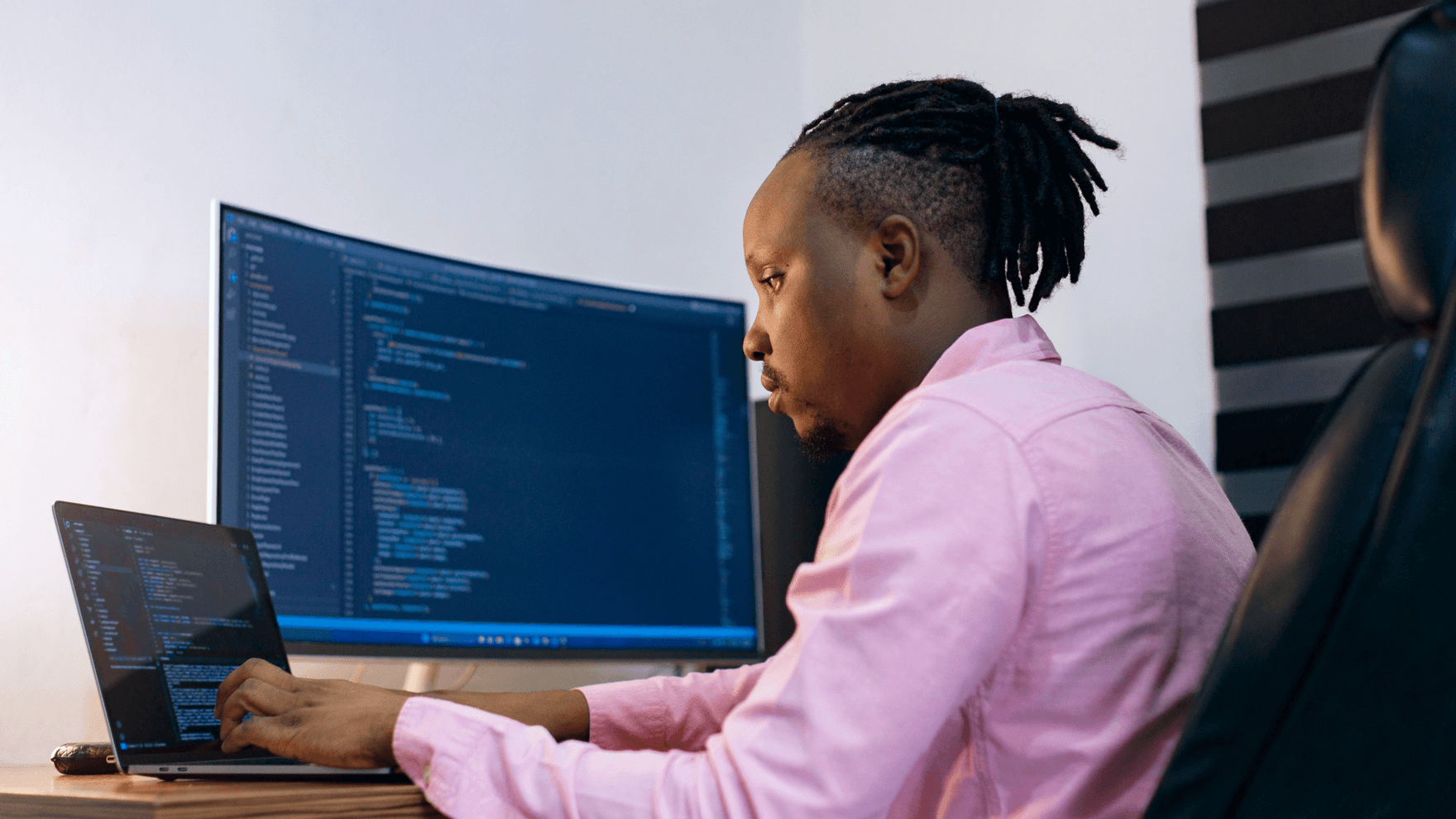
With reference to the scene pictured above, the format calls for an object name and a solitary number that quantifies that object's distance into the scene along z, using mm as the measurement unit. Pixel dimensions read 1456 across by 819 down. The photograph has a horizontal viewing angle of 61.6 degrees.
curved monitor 1224
